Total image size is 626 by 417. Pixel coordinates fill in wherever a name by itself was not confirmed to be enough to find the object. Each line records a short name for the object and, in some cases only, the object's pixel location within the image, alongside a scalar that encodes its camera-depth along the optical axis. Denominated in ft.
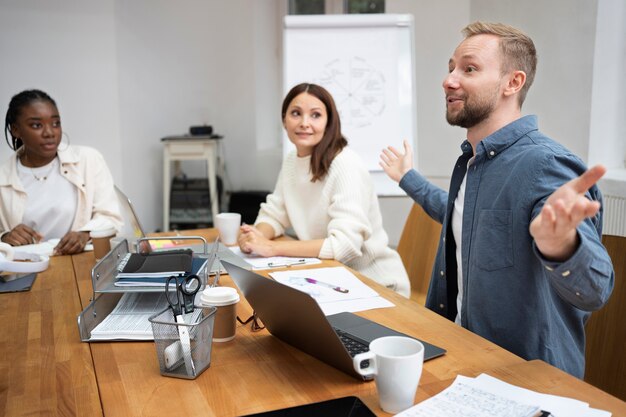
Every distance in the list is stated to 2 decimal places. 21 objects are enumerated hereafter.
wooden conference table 3.22
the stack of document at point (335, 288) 4.78
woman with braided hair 8.14
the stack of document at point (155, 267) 4.57
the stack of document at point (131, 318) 4.17
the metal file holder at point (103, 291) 4.19
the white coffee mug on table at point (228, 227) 7.13
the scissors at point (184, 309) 3.53
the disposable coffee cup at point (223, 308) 4.06
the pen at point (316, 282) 5.16
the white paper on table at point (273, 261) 6.12
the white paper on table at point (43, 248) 6.82
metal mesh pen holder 3.53
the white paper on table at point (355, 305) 4.65
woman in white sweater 7.13
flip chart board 10.53
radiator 8.63
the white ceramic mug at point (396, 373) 2.94
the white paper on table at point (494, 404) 2.91
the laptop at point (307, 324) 3.35
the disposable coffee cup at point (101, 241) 6.48
